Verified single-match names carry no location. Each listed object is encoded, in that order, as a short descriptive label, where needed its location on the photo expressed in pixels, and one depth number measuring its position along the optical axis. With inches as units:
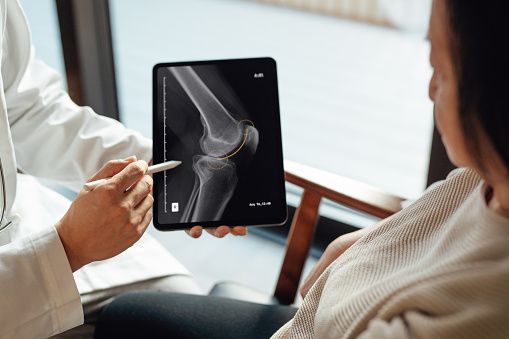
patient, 17.9
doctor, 29.4
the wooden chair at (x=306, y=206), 39.1
